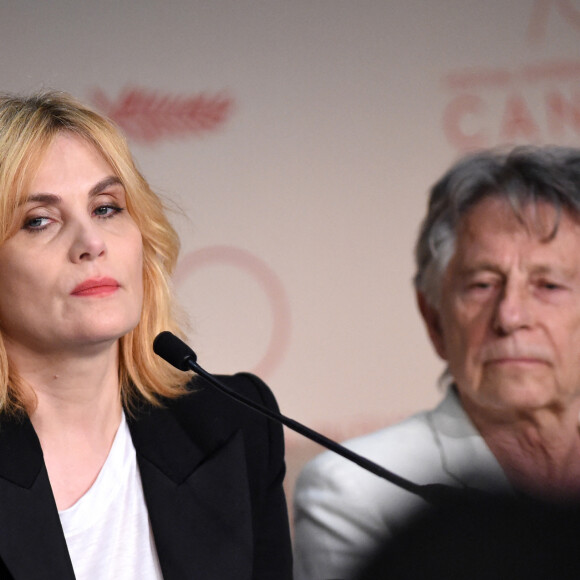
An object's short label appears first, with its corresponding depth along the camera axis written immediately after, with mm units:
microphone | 3739
